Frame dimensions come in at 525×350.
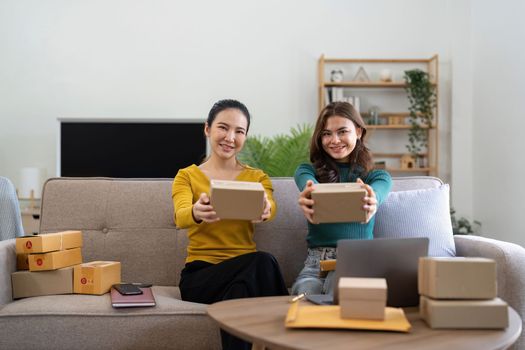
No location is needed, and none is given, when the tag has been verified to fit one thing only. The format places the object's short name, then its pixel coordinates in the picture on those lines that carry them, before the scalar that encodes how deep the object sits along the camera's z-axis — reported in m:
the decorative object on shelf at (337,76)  5.24
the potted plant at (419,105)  5.15
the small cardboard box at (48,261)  2.07
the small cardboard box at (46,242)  2.06
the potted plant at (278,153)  4.59
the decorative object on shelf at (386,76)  5.21
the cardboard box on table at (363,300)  1.25
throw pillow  2.21
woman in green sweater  2.10
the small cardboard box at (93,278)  2.06
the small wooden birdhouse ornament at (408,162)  5.26
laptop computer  1.41
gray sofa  1.90
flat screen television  4.88
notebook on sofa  1.92
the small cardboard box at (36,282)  2.07
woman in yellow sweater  1.90
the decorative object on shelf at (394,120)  5.27
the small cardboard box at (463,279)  1.28
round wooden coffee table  1.14
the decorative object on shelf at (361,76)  5.25
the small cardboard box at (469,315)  1.26
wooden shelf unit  5.23
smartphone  2.02
